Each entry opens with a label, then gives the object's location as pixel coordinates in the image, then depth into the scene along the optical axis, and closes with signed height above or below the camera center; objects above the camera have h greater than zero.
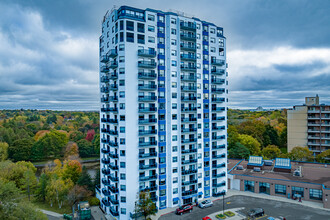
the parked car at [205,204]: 46.25 -21.42
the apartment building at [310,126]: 79.69 -7.79
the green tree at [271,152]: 74.81 -16.69
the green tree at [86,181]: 55.56 -19.40
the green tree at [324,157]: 67.70 -17.02
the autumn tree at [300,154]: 68.52 -15.77
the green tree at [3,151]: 86.56 -17.82
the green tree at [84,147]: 109.81 -20.92
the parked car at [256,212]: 41.40 -21.02
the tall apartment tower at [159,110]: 42.06 -0.64
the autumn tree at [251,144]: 81.81 -15.03
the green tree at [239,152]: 76.31 -16.65
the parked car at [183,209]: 43.09 -21.16
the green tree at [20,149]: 95.94 -18.86
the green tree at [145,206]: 39.31 -18.48
